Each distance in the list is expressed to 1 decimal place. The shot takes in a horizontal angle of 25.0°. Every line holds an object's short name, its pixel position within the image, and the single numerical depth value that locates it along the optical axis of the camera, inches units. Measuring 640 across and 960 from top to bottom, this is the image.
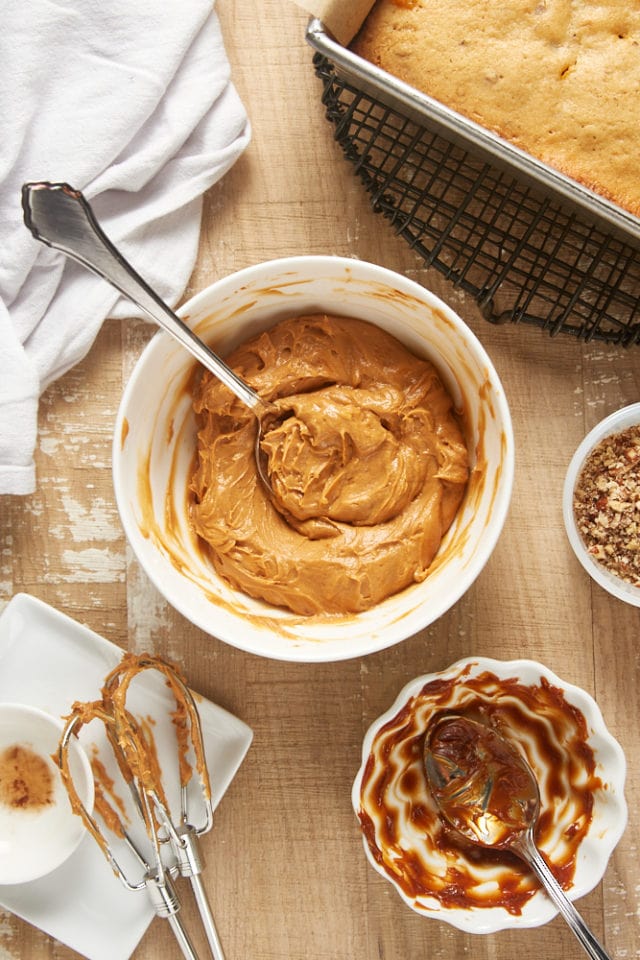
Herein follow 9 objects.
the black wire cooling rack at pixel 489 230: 26.3
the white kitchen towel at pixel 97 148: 26.2
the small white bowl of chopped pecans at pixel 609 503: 26.4
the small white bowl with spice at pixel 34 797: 26.3
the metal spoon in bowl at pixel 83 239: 22.5
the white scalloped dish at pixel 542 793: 25.8
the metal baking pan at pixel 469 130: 24.1
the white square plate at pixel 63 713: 26.7
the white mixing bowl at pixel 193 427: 24.1
